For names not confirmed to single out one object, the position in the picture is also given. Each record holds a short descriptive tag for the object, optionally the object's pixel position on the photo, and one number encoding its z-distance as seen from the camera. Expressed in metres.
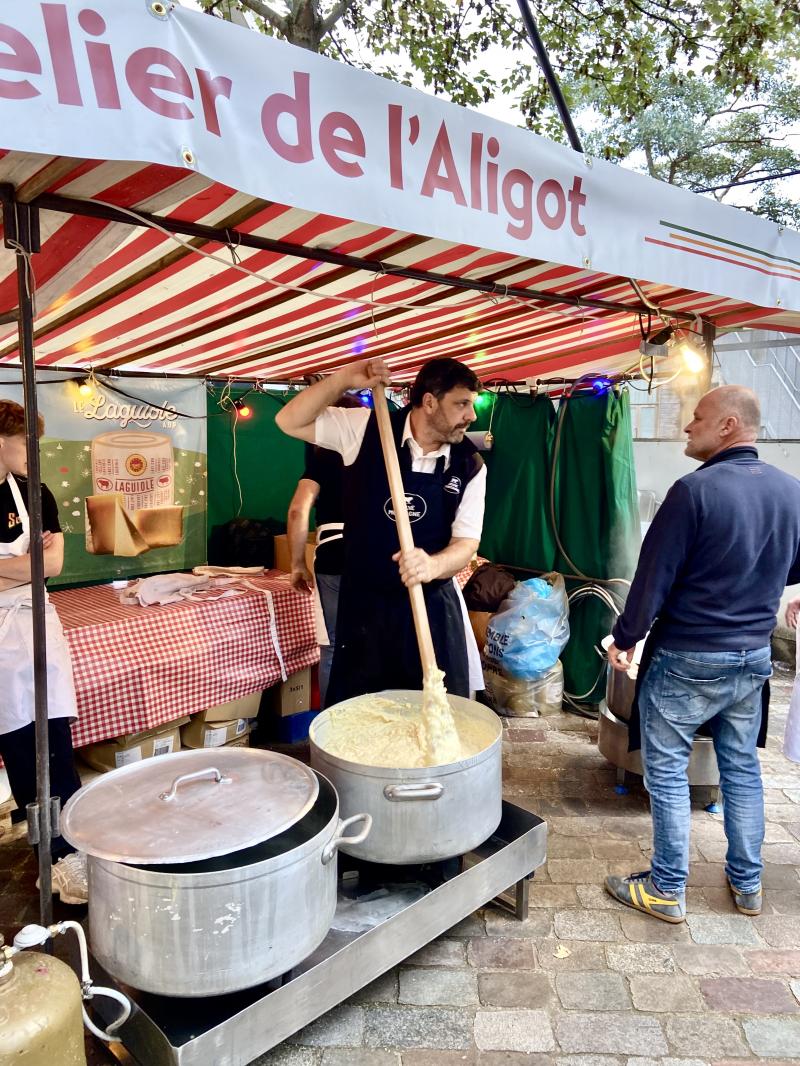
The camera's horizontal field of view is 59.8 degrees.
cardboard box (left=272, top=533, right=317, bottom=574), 5.55
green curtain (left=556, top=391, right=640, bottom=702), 5.01
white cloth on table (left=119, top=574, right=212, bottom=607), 4.18
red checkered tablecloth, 3.62
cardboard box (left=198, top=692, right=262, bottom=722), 4.21
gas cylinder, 1.45
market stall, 1.31
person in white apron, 2.79
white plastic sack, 5.07
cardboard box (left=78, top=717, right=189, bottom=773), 3.86
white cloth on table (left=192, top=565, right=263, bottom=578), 4.99
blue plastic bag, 4.98
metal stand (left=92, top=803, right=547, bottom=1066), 1.79
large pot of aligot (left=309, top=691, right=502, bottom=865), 2.11
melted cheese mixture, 2.34
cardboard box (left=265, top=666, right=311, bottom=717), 4.57
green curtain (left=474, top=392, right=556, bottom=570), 5.53
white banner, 1.24
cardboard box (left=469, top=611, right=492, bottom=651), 5.40
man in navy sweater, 2.61
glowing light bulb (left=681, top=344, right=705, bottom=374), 3.76
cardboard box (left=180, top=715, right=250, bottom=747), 4.23
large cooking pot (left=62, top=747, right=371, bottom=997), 1.68
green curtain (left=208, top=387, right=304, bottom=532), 5.91
